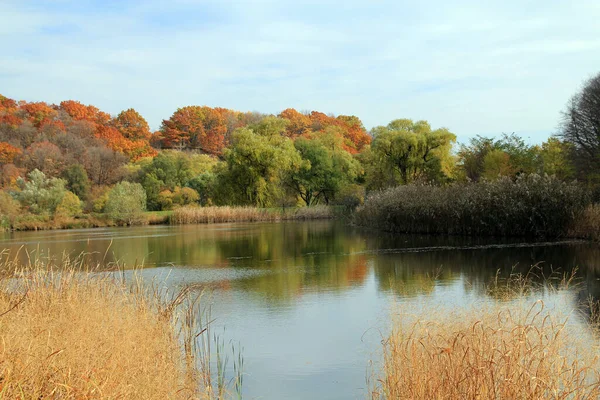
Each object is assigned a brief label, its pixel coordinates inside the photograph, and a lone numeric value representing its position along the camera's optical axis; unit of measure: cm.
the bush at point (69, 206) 4253
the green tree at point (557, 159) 3033
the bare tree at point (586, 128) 2826
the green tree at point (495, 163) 3633
